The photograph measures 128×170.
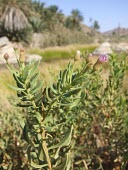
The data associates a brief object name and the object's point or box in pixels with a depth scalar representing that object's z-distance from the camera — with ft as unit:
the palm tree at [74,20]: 83.20
